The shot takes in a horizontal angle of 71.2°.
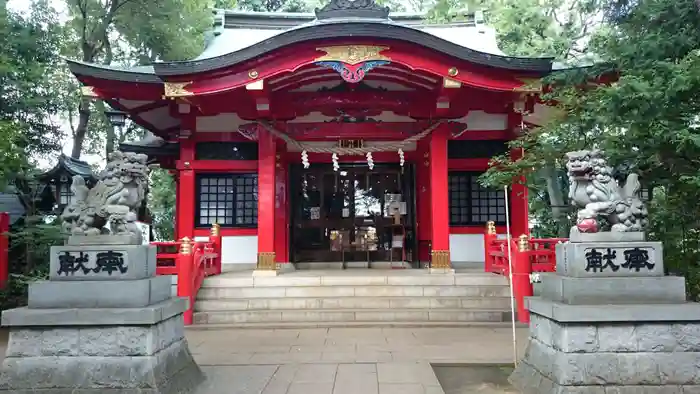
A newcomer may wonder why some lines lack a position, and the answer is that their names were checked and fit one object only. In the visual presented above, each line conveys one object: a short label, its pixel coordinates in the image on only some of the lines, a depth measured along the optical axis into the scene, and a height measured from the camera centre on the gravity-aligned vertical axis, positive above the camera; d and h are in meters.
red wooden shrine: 9.89 +2.40
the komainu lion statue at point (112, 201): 5.03 +0.37
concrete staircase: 9.08 -1.31
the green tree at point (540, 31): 14.79 +6.47
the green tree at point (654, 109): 5.14 +1.39
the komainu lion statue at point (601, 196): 4.86 +0.34
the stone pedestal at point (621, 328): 4.46 -0.90
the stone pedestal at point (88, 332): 4.57 -0.91
